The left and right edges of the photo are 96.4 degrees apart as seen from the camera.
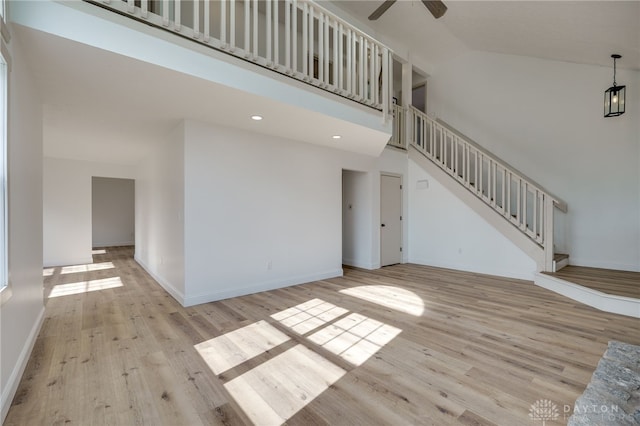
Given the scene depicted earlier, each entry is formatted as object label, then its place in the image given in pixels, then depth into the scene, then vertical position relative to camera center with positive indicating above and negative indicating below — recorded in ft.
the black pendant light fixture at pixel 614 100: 15.34 +6.07
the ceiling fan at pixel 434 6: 11.83 +8.68
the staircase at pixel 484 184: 15.42 +1.73
